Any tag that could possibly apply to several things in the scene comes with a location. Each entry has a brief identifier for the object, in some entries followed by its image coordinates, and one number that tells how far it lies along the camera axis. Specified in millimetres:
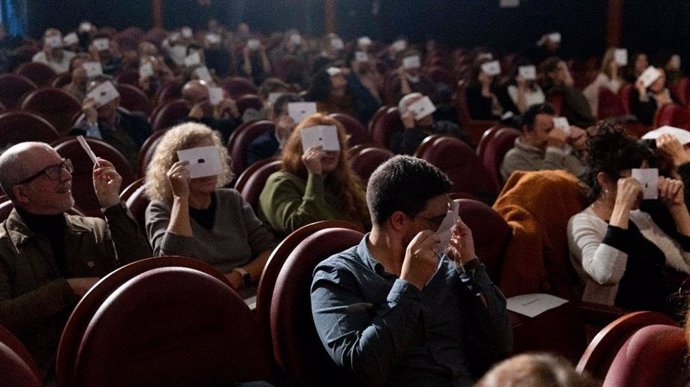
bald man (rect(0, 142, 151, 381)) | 2002
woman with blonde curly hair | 2617
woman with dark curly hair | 2582
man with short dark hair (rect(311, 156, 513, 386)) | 1755
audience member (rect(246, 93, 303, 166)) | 4278
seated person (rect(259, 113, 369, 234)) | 3066
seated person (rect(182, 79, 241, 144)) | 5137
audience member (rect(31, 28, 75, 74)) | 8516
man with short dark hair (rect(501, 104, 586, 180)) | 4480
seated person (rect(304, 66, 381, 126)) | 6223
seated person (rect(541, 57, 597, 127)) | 7359
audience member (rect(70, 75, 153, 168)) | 4625
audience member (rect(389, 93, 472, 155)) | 5082
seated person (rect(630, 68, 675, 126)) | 7375
